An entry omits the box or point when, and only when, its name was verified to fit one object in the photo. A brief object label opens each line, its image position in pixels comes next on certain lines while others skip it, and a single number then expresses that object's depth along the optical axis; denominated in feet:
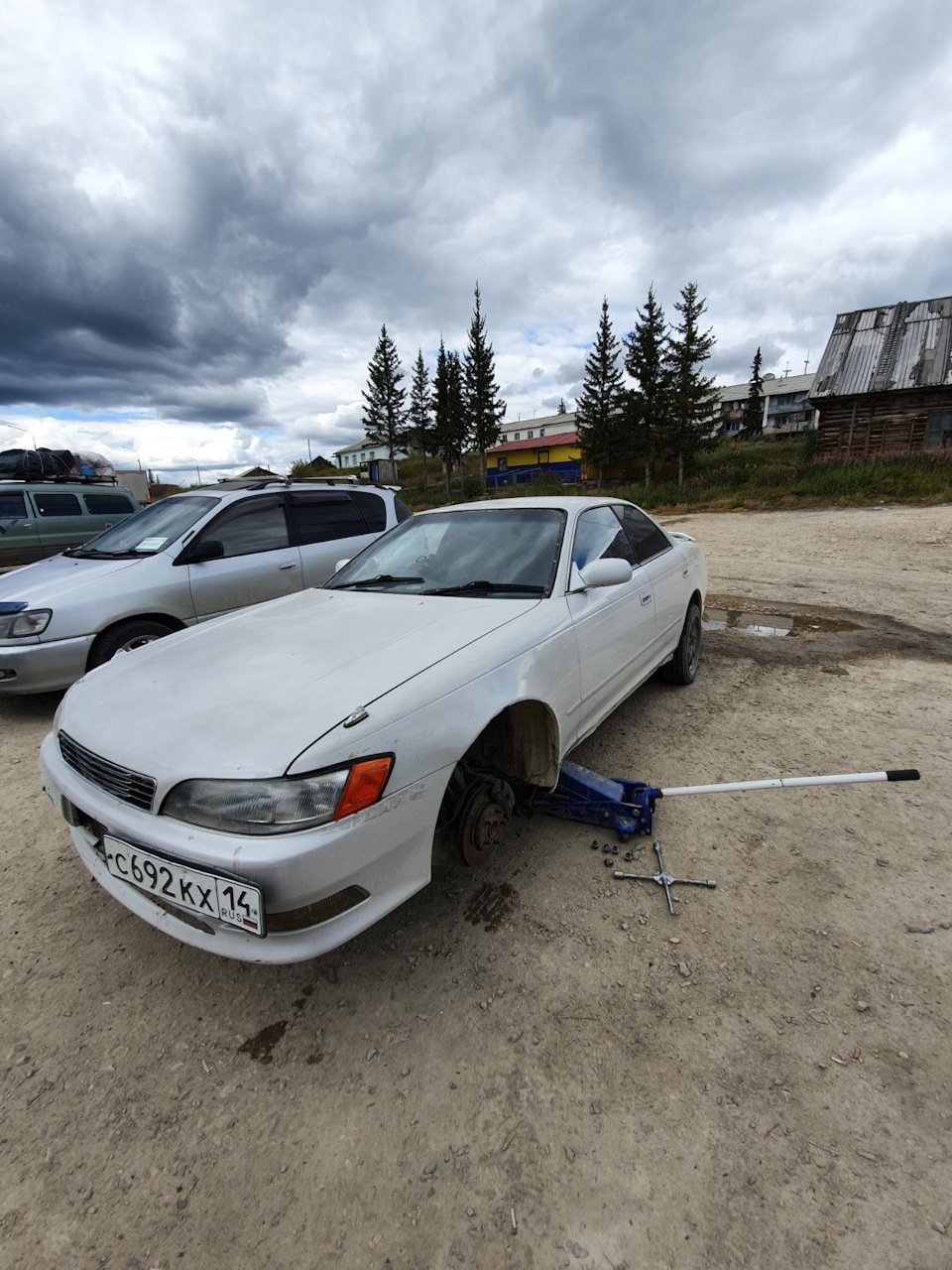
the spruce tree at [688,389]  99.86
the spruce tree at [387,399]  160.86
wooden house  68.74
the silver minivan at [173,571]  12.69
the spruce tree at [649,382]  103.45
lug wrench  7.36
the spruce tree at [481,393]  132.77
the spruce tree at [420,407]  146.82
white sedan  5.01
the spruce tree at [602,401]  110.52
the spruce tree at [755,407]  173.88
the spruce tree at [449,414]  137.08
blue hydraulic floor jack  8.00
